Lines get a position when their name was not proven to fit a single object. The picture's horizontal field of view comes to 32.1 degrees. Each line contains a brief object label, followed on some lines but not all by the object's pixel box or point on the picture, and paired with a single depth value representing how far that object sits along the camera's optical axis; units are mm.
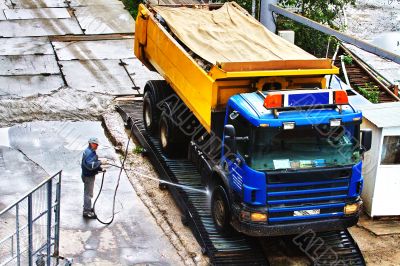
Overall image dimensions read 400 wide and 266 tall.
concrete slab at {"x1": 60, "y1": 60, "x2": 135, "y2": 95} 18469
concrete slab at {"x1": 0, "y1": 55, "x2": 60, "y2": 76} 19188
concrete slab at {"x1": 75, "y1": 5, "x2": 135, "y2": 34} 23470
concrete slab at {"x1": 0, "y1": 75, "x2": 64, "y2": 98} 17734
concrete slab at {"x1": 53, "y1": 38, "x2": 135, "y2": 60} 20797
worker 12258
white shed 12875
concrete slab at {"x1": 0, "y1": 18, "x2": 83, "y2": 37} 22500
